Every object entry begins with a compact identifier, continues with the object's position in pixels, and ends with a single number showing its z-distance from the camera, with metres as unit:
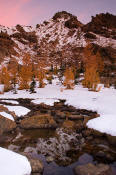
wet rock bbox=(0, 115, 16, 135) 15.84
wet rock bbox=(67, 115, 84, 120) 20.33
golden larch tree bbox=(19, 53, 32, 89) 46.25
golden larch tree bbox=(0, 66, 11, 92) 45.45
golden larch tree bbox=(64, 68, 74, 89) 43.31
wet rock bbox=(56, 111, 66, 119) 21.23
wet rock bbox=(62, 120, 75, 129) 17.54
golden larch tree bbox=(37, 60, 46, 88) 48.17
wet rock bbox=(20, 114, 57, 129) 17.42
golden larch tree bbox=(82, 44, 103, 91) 39.56
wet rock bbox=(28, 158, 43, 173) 9.40
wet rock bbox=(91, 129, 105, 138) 14.85
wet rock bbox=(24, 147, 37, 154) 12.27
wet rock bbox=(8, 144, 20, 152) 12.58
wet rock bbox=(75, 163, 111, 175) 9.05
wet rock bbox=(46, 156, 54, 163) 11.05
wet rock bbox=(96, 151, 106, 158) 11.65
